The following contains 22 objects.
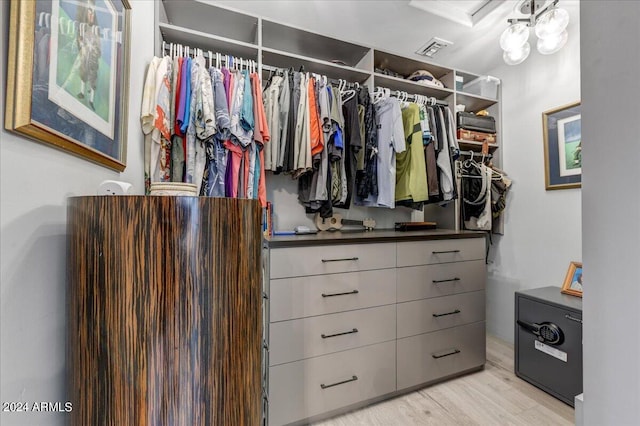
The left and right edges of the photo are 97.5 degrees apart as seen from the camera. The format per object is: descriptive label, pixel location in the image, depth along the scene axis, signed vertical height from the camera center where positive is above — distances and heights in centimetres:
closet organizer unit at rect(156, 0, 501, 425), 133 -42
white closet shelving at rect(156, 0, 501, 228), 165 +121
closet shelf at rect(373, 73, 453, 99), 208 +104
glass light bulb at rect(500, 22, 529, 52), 174 +116
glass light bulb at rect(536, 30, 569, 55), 167 +108
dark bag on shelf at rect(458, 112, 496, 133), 239 +85
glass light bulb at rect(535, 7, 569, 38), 158 +115
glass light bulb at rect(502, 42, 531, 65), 181 +109
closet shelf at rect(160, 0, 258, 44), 164 +123
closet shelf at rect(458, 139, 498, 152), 240 +67
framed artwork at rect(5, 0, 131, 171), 50 +32
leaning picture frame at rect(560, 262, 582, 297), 176 -38
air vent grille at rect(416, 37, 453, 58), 209 +134
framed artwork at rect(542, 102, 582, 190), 195 +55
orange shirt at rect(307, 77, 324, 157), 166 +56
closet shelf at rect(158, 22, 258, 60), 157 +104
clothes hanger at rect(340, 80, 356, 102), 186 +84
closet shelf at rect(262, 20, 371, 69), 183 +123
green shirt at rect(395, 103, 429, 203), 188 +39
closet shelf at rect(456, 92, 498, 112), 240 +107
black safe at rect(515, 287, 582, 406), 152 -70
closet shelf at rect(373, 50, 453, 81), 209 +122
